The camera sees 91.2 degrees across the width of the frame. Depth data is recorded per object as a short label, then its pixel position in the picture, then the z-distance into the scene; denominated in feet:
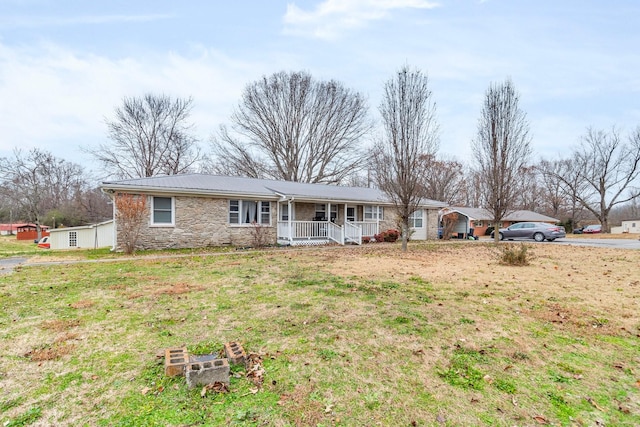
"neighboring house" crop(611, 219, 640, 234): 125.49
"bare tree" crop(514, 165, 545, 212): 141.59
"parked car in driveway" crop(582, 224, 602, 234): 124.27
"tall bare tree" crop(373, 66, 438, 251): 42.11
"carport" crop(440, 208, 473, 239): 94.38
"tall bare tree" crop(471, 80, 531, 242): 52.75
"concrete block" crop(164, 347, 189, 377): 9.11
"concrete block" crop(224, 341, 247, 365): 9.82
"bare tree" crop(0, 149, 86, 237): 86.58
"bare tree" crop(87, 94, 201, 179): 89.25
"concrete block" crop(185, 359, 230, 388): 8.58
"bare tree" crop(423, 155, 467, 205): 120.47
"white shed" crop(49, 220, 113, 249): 54.09
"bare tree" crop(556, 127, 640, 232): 115.24
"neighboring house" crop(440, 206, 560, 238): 95.96
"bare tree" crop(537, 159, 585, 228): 130.96
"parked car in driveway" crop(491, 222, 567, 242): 74.38
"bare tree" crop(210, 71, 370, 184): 90.74
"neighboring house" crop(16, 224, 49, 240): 92.17
